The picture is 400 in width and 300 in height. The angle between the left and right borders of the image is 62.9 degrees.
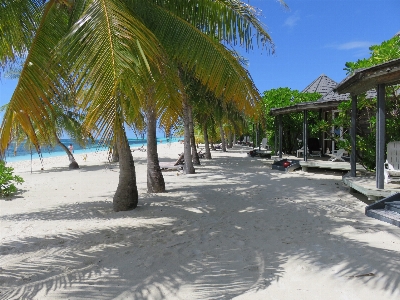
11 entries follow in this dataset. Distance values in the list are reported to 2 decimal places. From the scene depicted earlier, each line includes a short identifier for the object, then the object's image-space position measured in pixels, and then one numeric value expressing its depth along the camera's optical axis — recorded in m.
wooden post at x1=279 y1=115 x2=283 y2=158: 15.87
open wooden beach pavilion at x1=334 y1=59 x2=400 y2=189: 5.68
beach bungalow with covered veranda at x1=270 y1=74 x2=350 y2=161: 12.16
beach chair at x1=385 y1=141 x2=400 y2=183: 7.11
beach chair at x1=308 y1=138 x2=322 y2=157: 17.95
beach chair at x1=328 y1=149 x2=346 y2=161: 12.55
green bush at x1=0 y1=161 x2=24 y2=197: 9.26
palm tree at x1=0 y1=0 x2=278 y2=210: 3.13
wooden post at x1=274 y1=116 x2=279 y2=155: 17.76
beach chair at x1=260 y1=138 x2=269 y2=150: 24.27
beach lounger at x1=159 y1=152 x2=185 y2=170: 14.92
